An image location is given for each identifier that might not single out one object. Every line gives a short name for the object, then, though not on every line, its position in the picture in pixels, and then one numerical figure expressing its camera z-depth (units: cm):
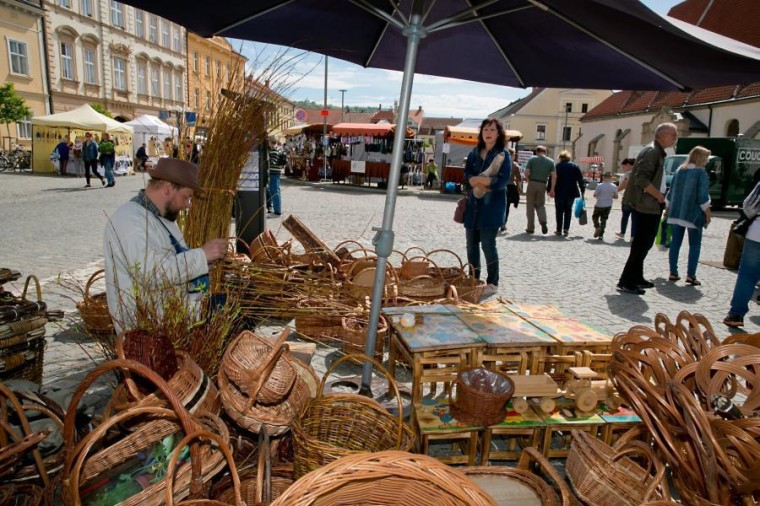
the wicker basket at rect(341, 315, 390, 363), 343
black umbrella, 231
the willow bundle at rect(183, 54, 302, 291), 279
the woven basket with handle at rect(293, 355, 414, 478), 220
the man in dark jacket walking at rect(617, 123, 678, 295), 495
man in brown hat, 237
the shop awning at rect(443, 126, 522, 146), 1775
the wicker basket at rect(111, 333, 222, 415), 178
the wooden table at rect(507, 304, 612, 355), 268
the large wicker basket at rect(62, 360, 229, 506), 144
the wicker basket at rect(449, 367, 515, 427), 214
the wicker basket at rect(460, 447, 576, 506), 173
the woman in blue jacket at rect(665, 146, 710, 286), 584
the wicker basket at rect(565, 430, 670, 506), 182
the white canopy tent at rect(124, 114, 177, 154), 1892
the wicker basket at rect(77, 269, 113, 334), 343
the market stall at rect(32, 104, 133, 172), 1838
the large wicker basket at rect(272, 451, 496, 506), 122
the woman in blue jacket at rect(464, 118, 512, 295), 465
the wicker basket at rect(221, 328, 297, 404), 195
